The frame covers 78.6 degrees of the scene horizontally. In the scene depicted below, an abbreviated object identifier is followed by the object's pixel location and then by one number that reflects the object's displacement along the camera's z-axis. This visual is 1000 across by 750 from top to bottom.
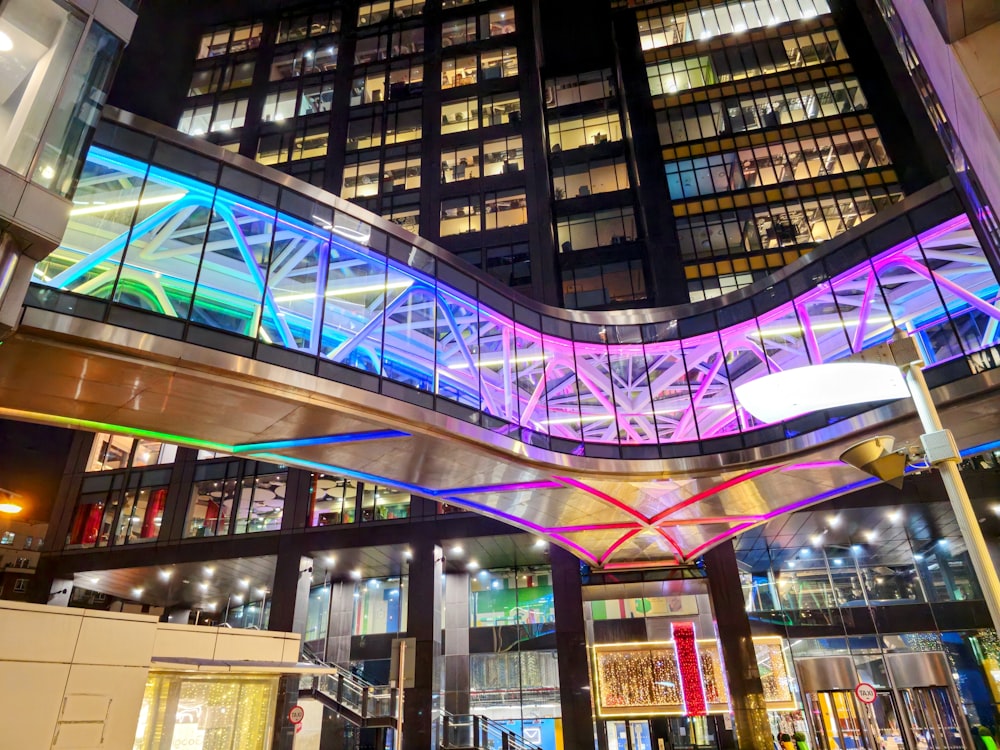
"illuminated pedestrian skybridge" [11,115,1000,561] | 14.07
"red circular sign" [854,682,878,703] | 20.65
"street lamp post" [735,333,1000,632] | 5.35
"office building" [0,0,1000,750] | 14.81
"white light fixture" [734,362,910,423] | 5.46
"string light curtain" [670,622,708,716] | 28.86
